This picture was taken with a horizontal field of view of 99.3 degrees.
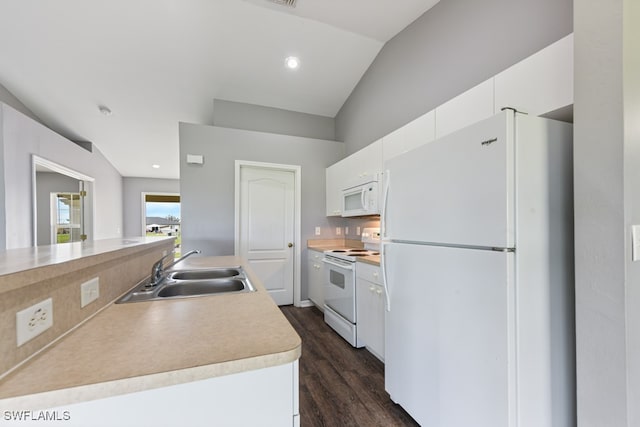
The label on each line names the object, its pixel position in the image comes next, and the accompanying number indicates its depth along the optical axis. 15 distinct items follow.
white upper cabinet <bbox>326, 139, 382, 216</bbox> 2.79
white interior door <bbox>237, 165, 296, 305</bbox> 3.71
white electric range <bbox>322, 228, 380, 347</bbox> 2.59
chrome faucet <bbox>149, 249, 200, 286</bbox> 1.40
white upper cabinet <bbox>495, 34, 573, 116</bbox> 1.34
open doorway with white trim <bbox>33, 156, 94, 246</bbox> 5.65
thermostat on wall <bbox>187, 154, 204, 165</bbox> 3.31
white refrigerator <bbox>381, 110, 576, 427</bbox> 1.10
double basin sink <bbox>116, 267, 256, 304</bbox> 1.25
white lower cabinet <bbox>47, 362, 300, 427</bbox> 0.59
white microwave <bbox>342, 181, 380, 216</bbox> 2.72
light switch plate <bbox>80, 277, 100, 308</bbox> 0.89
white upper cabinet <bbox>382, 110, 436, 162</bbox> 2.13
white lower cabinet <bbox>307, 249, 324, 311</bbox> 3.47
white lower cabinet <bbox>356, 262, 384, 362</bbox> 2.22
